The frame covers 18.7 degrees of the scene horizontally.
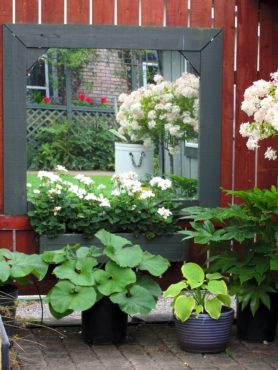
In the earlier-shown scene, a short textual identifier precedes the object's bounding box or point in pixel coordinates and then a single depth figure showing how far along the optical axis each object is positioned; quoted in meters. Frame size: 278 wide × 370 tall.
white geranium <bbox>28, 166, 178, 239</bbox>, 6.18
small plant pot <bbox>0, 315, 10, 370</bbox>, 3.62
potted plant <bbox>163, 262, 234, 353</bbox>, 5.32
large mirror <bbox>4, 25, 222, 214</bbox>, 6.22
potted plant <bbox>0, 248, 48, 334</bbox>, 5.39
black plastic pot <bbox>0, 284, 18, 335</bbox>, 5.38
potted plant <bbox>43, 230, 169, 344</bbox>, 5.34
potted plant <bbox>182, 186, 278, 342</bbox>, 5.39
